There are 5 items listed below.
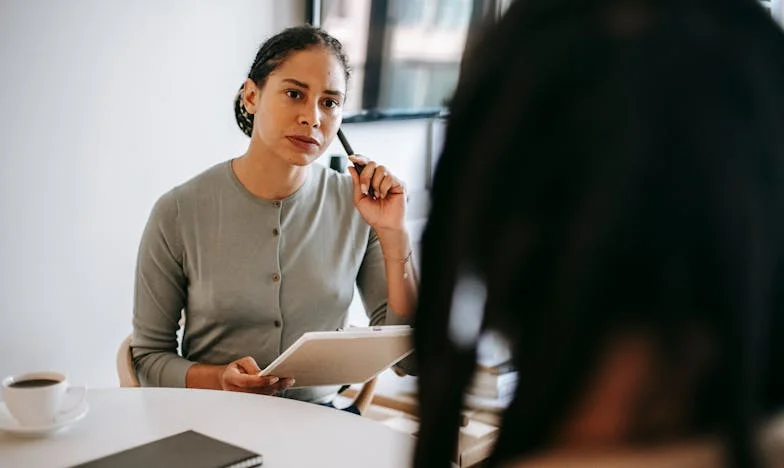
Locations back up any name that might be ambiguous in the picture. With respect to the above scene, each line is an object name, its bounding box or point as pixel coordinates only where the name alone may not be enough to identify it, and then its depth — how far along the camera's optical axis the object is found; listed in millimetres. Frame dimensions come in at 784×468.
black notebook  979
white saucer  1093
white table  1048
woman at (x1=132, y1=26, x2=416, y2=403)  1632
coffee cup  1104
